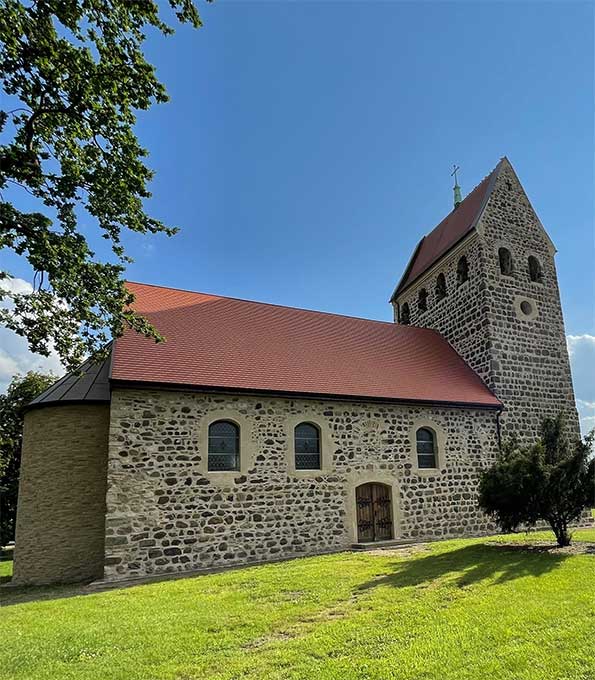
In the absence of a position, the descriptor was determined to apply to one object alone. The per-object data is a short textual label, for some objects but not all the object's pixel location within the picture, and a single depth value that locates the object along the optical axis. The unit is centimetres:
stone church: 1092
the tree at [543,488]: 1010
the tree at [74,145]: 697
